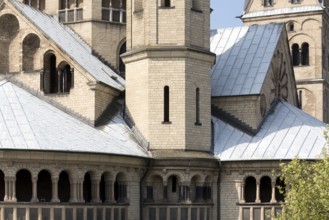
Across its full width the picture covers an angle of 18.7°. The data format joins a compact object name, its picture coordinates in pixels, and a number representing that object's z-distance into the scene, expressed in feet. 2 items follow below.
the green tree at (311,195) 98.12
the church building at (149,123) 127.03
